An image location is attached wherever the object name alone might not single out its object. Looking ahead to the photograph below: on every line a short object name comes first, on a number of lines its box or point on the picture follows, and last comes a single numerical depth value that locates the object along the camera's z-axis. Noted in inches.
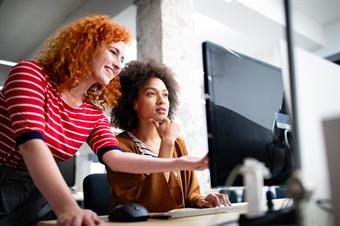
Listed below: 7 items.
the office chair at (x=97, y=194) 46.8
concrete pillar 90.4
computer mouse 26.5
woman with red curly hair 28.2
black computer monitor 22.5
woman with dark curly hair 38.7
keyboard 29.1
